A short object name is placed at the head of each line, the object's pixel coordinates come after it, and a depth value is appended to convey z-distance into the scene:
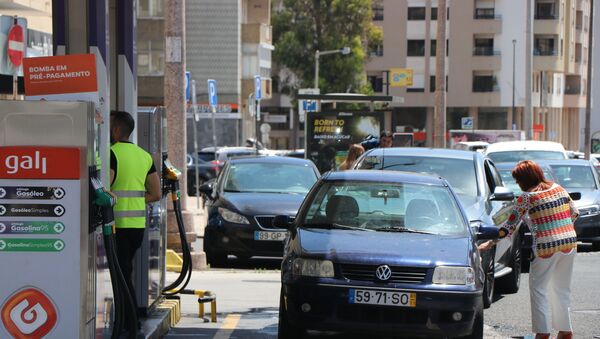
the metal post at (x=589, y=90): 48.06
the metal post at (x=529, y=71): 41.91
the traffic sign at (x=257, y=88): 40.94
